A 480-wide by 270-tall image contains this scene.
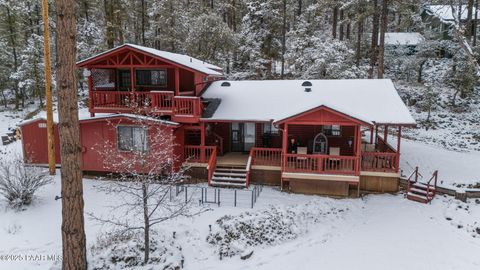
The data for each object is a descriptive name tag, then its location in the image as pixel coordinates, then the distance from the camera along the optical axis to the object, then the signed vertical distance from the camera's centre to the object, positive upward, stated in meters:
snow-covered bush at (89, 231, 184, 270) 9.79 -4.63
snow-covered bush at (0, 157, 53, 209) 12.41 -3.21
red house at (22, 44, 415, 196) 14.84 -1.05
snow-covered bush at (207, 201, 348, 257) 10.90 -4.50
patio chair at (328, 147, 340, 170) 15.83 -2.54
